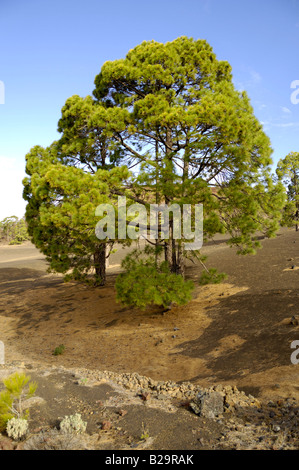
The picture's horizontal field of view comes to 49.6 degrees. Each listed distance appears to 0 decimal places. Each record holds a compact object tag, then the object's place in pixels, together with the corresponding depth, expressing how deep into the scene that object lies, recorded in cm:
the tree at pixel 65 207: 823
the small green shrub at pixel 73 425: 376
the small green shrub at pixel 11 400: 379
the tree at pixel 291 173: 2461
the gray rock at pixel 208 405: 427
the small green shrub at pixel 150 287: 853
